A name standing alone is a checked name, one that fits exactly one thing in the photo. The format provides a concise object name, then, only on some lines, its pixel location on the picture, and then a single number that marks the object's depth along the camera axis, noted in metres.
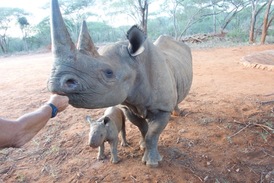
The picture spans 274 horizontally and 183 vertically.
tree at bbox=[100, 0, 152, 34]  21.41
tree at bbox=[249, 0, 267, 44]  16.17
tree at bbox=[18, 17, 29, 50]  27.08
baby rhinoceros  3.29
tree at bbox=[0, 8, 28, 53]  26.09
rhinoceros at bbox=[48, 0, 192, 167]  2.11
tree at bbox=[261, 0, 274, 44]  14.23
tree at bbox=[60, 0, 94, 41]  26.00
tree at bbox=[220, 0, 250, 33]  23.12
